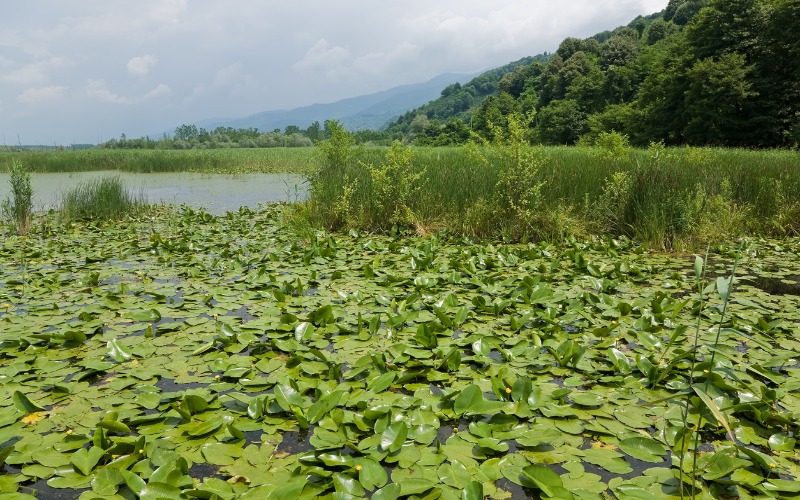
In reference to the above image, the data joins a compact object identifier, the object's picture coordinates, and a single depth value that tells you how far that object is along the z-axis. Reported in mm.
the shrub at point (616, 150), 9188
